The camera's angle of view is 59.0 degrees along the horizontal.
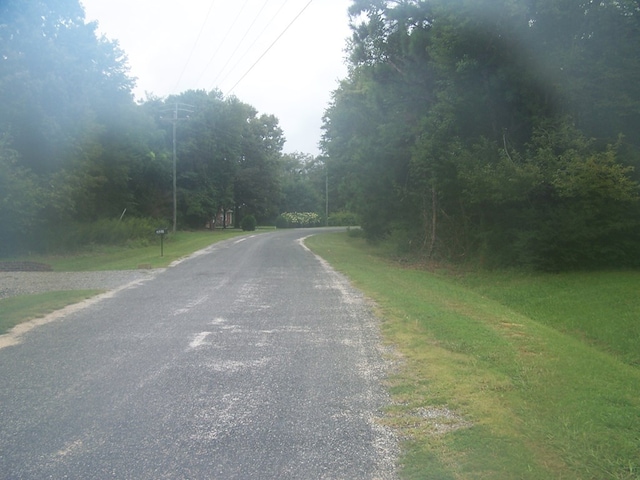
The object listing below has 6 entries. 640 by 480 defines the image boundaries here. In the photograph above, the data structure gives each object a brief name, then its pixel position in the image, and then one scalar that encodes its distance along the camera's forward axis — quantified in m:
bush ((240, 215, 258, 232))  63.50
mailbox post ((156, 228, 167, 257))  23.35
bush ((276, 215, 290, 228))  75.88
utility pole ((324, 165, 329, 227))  81.72
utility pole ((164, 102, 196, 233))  50.00
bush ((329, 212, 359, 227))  82.06
